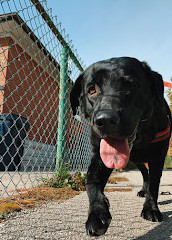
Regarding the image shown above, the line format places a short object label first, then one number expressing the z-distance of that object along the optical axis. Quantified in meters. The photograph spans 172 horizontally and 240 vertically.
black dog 0.43
